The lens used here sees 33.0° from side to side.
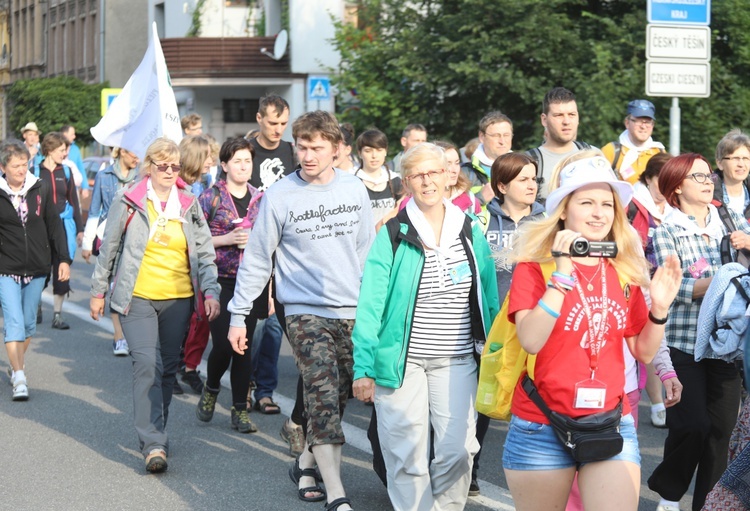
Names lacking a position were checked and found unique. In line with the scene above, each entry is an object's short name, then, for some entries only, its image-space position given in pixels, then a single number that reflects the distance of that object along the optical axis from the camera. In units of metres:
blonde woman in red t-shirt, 4.28
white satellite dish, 32.19
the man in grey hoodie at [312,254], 6.43
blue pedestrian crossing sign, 20.67
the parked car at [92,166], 24.98
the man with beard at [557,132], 7.80
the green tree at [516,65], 19.53
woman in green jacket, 5.39
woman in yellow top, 7.43
